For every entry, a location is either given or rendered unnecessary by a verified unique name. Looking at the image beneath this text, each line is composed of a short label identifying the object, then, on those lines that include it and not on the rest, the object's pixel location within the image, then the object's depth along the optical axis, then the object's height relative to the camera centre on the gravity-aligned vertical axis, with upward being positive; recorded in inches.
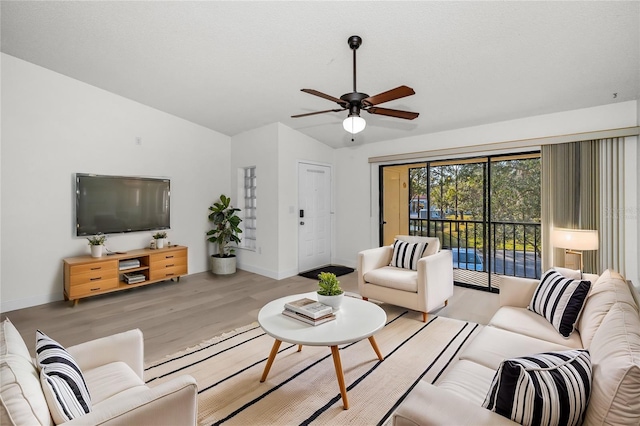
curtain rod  126.6 +34.3
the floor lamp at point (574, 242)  122.1 -11.9
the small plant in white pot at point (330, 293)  90.2 -23.5
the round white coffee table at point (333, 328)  73.7 -29.5
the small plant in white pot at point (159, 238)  181.3 -14.6
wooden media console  146.5 -29.4
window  221.0 +4.9
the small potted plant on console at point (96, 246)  155.1 -16.1
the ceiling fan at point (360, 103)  90.3 +34.7
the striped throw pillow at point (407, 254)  142.8 -19.3
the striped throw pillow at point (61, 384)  39.8 -23.8
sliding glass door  165.0 +1.1
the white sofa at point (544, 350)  39.0 -27.2
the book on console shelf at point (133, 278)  165.2 -34.6
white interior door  212.4 -1.8
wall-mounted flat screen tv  158.4 +5.7
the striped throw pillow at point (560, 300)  77.5 -23.3
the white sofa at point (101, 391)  35.2 -25.4
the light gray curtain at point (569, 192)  134.1 +9.6
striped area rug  72.2 -45.8
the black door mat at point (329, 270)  202.8 -40.0
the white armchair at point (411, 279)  123.6 -28.2
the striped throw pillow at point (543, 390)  39.9 -23.8
